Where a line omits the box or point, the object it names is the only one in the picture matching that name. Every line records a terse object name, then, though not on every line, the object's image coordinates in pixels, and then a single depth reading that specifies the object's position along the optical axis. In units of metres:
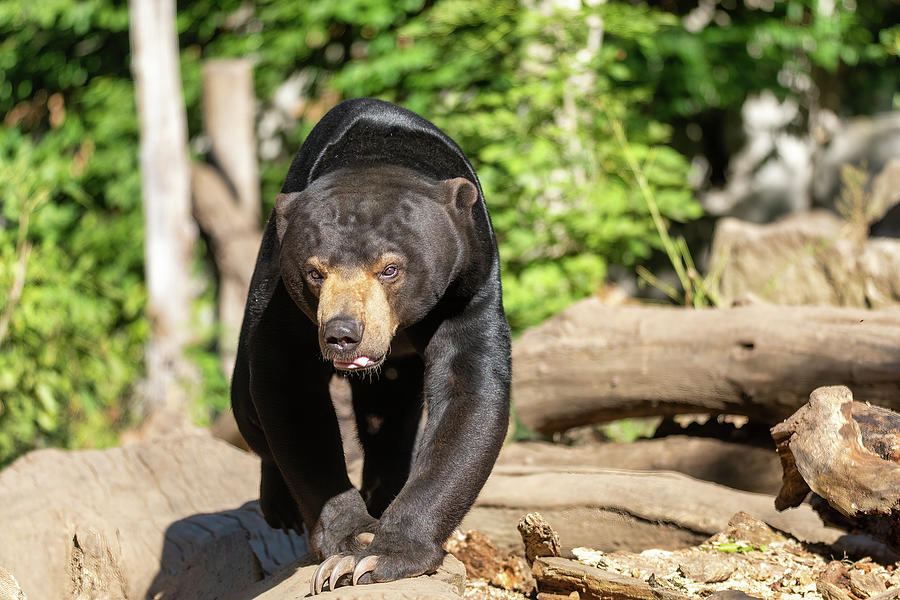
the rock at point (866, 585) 5.71
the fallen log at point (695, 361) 8.12
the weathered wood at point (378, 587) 4.95
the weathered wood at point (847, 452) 5.63
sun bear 5.46
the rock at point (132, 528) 7.52
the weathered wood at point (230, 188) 16.48
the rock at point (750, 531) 6.71
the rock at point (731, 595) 5.37
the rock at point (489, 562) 6.93
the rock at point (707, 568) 6.04
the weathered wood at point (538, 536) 6.16
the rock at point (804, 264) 10.65
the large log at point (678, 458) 9.05
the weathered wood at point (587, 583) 5.58
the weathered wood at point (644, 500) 7.13
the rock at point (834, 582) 5.75
